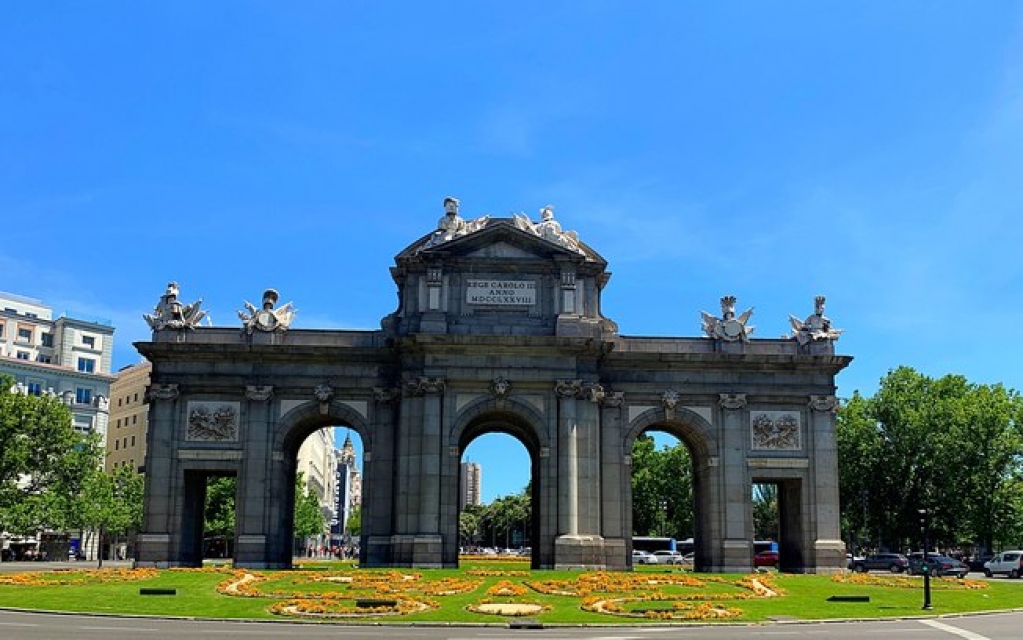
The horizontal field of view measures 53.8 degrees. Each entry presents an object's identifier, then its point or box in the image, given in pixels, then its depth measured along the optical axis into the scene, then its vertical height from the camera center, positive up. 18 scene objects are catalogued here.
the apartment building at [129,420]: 133.38 +7.71
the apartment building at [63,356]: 117.56 +14.71
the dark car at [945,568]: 71.19 -5.64
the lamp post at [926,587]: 39.23 -3.88
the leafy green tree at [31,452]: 84.81 +2.17
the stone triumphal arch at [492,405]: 57.00 +4.50
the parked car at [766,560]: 82.12 -6.04
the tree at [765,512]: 128.00 -3.54
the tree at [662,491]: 120.75 -0.85
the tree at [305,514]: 118.29 -4.06
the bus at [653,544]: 109.56 -6.48
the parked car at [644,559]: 95.38 -7.10
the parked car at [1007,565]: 70.97 -5.52
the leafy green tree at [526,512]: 190.38 -5.71
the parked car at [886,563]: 80.00 -6.09
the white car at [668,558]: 95.44 -7.08
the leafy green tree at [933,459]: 85.12 +2.38
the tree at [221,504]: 102.50 -2.55
